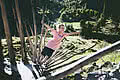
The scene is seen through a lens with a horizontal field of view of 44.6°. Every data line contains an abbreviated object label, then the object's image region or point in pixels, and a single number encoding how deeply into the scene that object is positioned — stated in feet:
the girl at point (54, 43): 11.39
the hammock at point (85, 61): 4.47
